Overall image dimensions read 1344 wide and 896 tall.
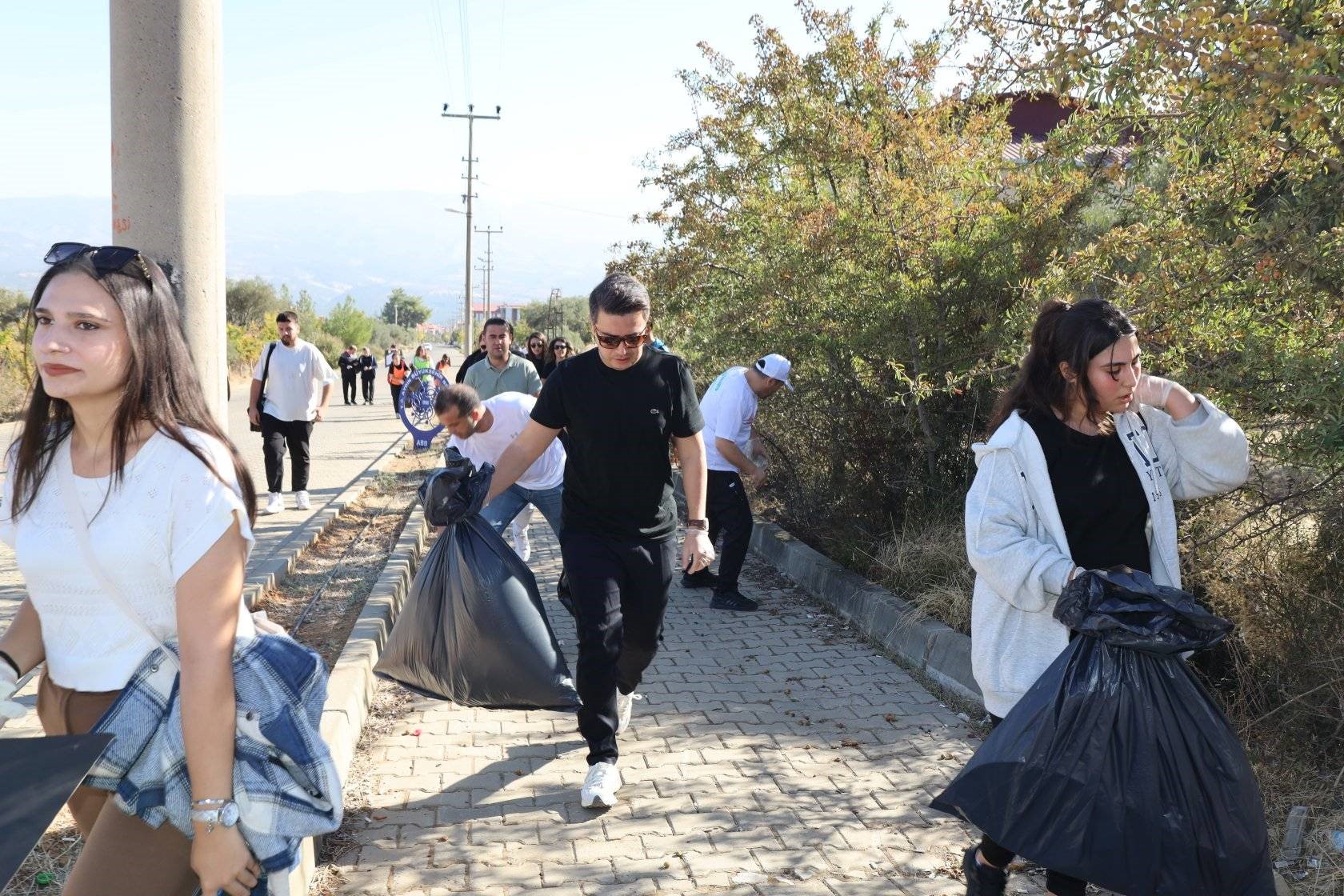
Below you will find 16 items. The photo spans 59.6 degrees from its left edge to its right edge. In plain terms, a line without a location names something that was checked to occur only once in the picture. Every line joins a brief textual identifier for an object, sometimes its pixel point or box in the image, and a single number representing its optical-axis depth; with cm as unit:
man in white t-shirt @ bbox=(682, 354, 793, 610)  819
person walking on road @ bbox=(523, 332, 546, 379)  1642
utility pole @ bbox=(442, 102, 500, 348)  5016
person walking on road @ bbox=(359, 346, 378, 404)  3491
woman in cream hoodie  331
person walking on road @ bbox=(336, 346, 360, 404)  3378
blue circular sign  1756
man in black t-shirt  477
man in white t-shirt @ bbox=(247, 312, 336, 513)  1136
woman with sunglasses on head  214
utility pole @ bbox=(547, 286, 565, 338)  6812
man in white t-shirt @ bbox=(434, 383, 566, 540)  668
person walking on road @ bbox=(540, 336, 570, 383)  1667
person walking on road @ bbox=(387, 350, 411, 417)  2741
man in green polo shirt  977
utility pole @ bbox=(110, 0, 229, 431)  423
